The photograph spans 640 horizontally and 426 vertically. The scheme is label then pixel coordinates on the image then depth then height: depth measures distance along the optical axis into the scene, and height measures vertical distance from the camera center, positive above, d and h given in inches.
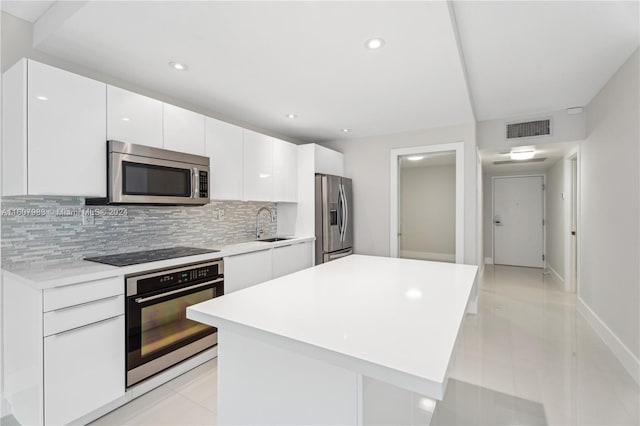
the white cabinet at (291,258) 130.9 -21.3
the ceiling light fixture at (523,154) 169.5 +33.8
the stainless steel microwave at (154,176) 81.8 +11.5
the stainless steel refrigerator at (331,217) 154.4 -2.3
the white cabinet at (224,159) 112.5 +21.4
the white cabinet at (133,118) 82.9 +27.9
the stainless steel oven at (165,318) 78.5 -29.4
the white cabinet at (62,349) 64.0 -31.2
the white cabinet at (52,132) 68.3 +19.8
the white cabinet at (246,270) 106.8 -21.6
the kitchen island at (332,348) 33.7 -15.8
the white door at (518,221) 251.9 -7.2
